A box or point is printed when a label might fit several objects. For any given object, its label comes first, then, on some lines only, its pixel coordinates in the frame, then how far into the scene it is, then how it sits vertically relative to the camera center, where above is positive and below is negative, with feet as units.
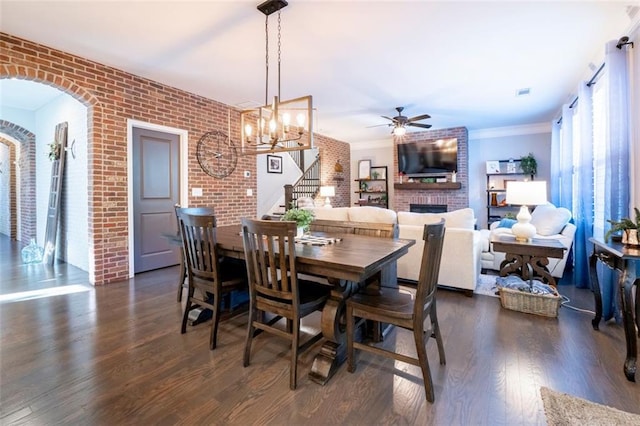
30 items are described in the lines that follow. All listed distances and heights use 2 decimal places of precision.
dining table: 5.61 -1.08
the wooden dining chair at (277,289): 5.73 -1.61
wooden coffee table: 9.82 -1.55
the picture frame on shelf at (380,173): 28.04 +3.41
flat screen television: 23.21 +4.13
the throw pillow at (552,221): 12.75 -0.60
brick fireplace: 23.12 +1.65
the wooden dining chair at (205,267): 7.30 -1.41
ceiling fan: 17.67 +5.11
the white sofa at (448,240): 10.89 -1.14
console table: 6.13 -1.60
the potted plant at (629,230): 7.07 -0.57
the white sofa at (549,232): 12.33 -1.09
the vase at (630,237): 7.06 -0.74
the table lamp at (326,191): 23.71 +1.53
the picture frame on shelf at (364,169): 28.63 +3.89
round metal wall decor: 15.99 +3.19
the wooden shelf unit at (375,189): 27.50 +1.97
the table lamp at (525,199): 10.55 +0.30
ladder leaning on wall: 15.16 +1.24
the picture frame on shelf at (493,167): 23.40 +3.18
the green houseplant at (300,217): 8.06 -0.16
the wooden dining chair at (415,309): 5.50 -1.95
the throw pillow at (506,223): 15.99 -0.83
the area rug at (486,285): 11.21 -3.06
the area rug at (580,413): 4.88 -3.46
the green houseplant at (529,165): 22.06 +3.14
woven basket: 8.98 -2.91
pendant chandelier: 8.30 +2.67
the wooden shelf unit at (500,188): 22.97 +1.54
